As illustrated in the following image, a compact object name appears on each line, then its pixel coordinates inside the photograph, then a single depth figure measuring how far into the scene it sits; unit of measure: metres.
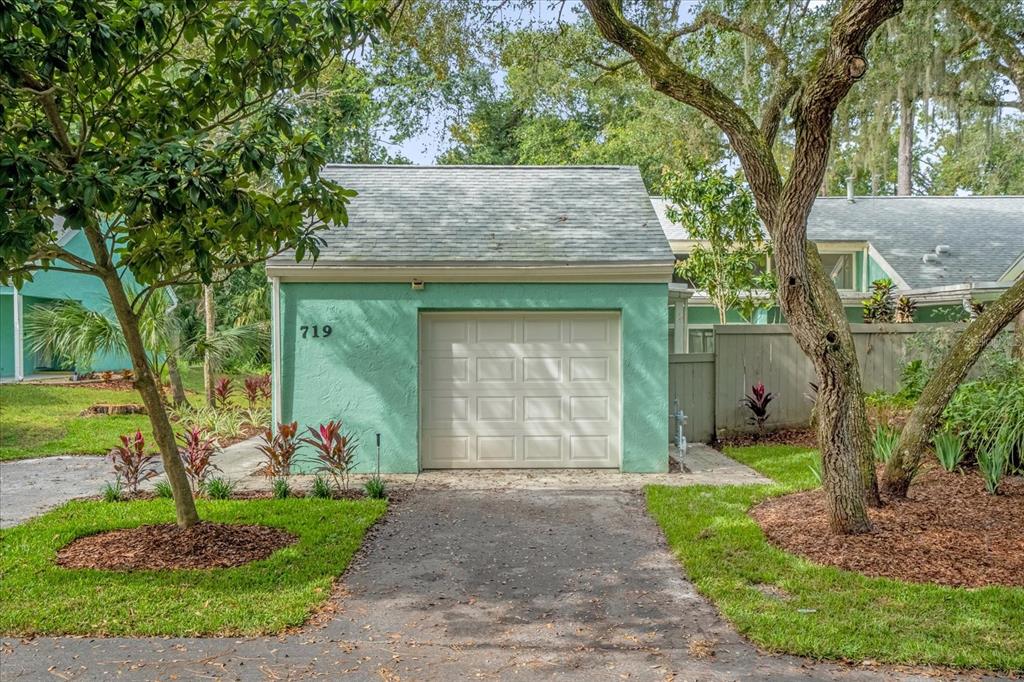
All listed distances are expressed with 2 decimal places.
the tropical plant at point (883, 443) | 7.76
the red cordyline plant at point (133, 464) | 7.74
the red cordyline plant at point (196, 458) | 7.89
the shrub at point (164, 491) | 7.89
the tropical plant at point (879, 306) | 14.18
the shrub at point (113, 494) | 7.77
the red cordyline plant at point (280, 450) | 8.63
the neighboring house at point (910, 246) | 15.47
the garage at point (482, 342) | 9.17
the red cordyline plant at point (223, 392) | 13.61
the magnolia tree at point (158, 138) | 4.34
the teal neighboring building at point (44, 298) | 17.27
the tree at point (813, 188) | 5.45
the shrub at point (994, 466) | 6.98
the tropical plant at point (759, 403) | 11.13
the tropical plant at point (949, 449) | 7.71
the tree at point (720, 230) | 13.38
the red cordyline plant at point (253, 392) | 14.45
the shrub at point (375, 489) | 7.77
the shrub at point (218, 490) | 7.71
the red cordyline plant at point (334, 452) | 8.16
